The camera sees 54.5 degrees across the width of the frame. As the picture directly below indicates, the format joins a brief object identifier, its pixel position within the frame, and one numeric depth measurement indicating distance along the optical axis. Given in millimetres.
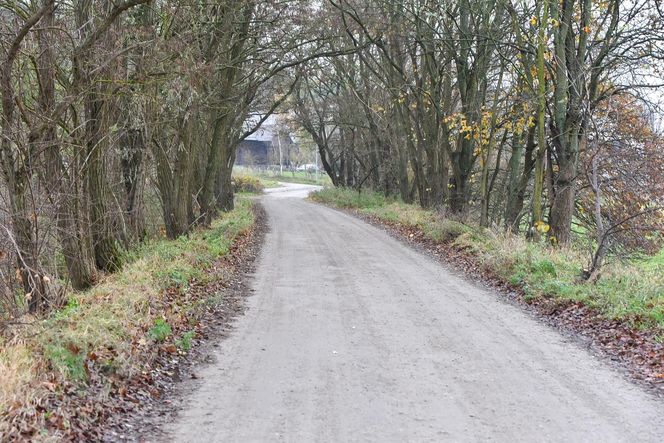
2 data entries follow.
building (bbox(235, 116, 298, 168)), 91238
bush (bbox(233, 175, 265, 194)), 54069
